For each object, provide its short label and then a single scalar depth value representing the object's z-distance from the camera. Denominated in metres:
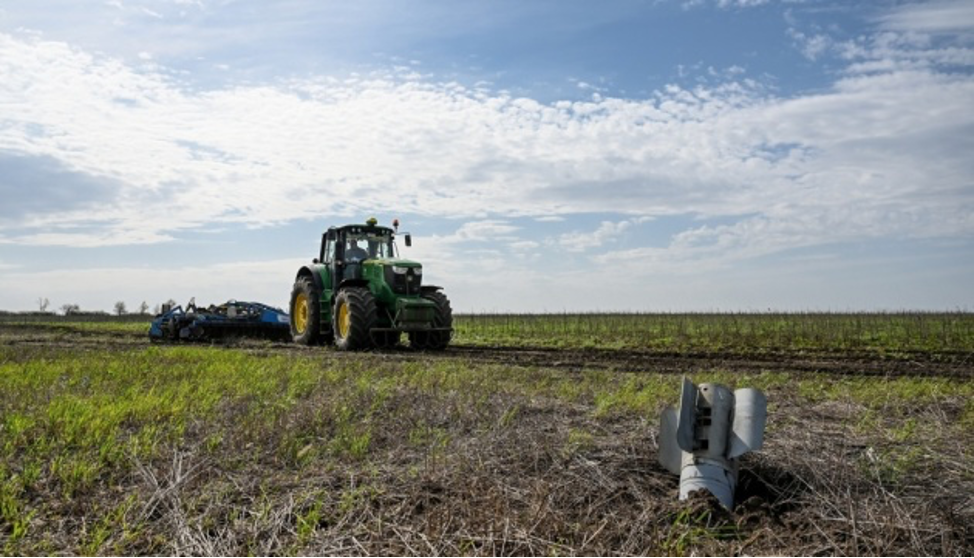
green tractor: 16.87
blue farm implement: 20.69
